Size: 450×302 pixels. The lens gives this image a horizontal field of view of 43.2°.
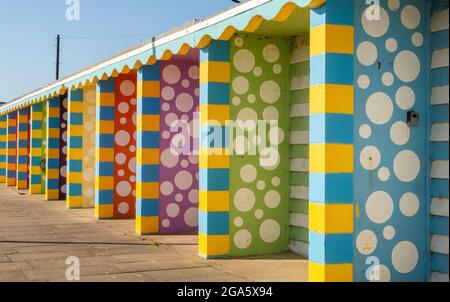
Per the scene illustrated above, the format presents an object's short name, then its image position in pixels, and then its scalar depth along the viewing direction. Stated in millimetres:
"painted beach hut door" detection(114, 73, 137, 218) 13422
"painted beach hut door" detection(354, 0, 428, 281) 5980
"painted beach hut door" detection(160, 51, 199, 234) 11133
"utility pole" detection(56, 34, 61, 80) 46594
